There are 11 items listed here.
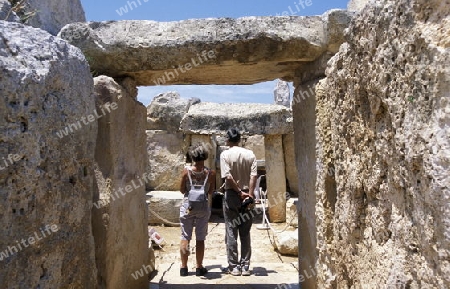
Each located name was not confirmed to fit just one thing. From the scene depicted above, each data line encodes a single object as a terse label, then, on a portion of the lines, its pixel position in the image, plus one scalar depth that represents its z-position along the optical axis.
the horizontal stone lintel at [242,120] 8.28
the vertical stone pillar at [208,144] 8.63
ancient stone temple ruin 8.31
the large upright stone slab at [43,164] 1.79
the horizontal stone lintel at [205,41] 2.80
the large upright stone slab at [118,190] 2.69
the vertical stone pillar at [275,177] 8.23
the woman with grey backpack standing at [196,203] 3.94
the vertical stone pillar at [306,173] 2.92
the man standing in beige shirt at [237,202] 4.14
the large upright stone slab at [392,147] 1.20
